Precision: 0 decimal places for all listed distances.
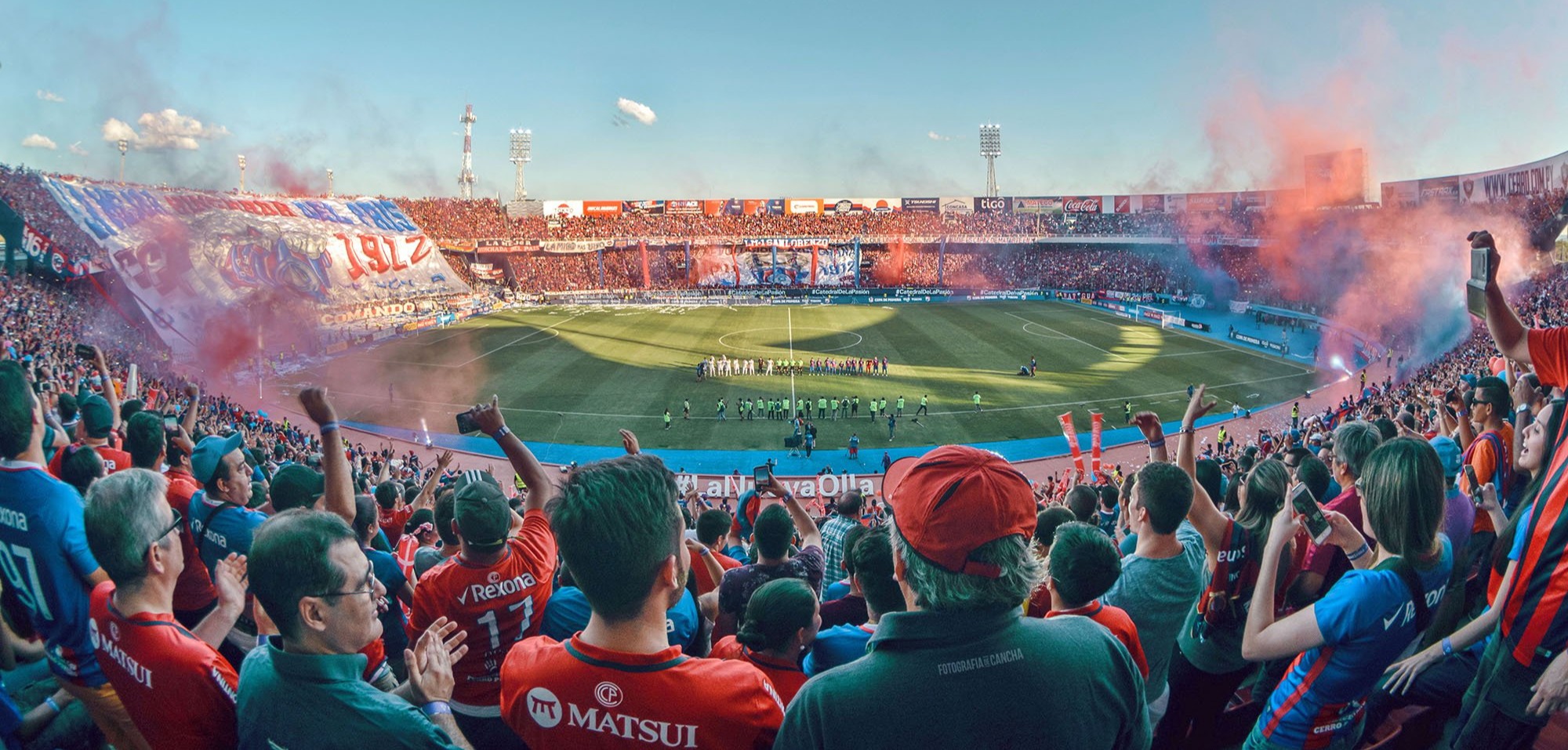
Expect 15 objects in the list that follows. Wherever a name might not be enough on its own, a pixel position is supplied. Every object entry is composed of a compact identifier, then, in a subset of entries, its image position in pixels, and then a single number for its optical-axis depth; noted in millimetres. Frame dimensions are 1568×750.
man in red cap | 2416
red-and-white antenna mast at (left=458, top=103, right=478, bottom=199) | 103438
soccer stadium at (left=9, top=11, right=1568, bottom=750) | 2596
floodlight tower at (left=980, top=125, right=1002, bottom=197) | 105812
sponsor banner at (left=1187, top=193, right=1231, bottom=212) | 77938
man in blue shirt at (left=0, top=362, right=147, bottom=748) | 4547
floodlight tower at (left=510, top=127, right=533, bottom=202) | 108875
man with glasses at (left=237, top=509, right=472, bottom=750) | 2848
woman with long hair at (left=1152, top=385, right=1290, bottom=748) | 4891
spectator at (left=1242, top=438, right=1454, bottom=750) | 3461
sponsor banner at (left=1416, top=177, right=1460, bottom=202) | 52488
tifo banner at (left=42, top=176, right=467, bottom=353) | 32062
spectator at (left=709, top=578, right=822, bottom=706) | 3555
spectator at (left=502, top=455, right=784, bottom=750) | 2719
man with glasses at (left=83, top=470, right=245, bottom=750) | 3467
